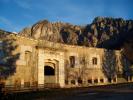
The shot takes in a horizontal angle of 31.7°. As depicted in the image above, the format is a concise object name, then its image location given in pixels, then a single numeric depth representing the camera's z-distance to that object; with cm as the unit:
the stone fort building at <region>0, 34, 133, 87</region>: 2098
